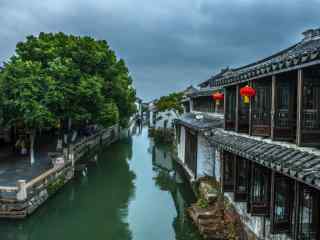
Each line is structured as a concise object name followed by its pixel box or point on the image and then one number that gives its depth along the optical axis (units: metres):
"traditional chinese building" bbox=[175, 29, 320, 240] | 5.49
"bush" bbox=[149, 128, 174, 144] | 33.39
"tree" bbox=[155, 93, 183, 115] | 33.22
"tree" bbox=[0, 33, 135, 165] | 14.57
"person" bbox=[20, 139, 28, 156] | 18.52
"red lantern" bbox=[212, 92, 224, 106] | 12.32
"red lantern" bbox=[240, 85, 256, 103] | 7.25
